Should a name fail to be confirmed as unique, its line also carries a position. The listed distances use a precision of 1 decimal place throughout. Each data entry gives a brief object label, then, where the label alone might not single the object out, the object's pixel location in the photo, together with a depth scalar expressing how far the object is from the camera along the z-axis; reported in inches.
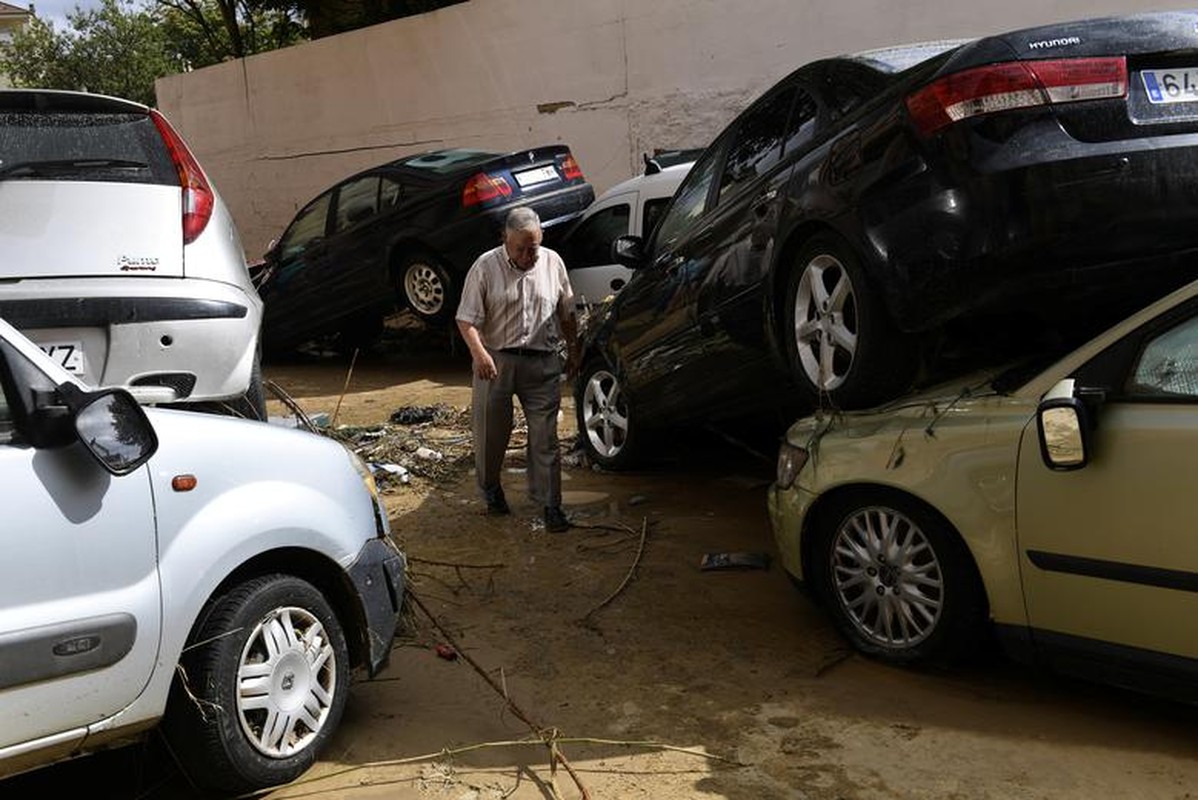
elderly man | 254.8
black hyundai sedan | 154.8
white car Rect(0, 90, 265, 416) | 175.3
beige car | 136.6
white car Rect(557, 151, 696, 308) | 379.9
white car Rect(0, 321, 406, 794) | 114.0
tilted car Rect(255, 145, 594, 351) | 418.3
